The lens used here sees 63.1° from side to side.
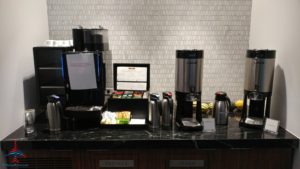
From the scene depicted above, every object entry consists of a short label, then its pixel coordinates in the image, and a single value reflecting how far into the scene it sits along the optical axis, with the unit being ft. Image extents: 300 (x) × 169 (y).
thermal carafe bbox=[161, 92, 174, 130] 5.31
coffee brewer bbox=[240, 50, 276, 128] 5.10
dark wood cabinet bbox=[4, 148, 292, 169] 4.81
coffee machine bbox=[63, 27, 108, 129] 5.19
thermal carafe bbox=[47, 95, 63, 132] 5.05
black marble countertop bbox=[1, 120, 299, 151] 4.69
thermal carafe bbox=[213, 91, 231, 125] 5.51
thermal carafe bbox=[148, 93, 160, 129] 5.23
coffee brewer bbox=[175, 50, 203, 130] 5.14
